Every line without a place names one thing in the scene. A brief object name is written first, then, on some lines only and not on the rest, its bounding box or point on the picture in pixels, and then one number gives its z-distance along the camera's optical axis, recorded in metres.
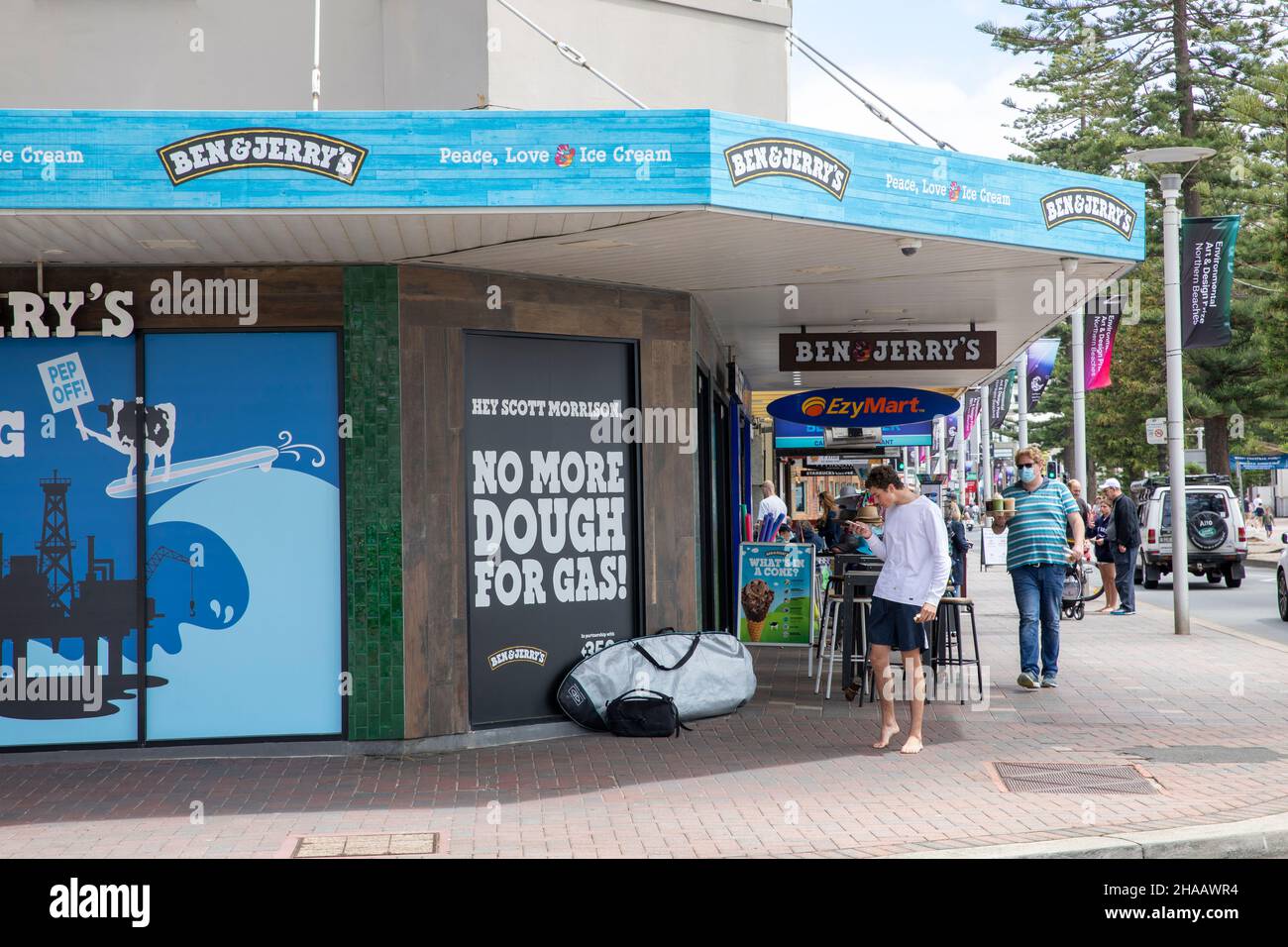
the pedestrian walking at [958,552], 14.87
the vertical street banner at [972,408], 40.06
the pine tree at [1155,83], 34.75
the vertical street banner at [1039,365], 30.30
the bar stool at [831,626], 10.65
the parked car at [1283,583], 17.73
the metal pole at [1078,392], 23.45
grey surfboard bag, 9.00
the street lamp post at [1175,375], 15.25
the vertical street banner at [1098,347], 23.94
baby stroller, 16.84
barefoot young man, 8.32
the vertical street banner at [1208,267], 17.28
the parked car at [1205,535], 23.67
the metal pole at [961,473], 57.62
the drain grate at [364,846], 6.02
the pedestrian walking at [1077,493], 20.16
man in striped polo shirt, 10.98
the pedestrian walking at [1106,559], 18.33
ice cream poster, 13.46
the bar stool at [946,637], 10.41
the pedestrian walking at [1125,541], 17.50
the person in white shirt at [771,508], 15.50
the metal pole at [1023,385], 31.04
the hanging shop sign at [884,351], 11.95
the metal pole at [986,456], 49.19
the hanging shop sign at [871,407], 13.74
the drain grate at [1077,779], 7.13
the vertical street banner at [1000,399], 35.25
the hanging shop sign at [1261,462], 68.00
